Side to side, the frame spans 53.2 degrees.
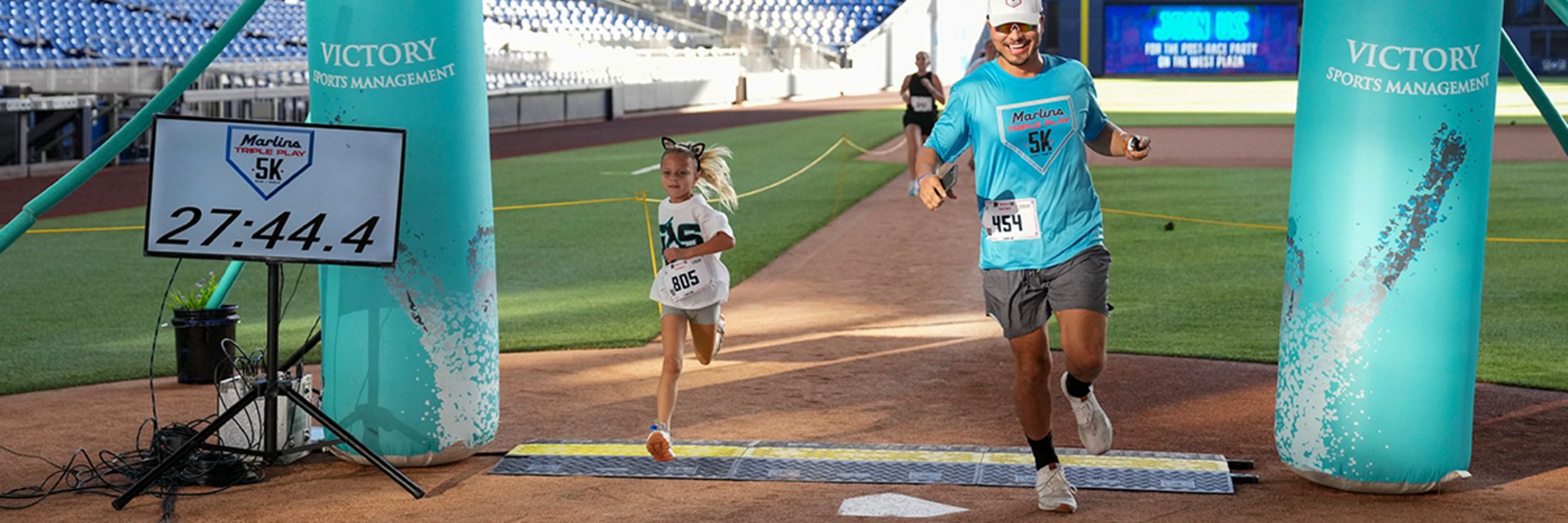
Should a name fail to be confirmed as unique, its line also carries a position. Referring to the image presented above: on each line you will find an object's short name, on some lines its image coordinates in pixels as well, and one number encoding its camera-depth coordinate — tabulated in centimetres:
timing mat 668
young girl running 705
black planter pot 892
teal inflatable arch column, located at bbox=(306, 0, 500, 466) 679
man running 602
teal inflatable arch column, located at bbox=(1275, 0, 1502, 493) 616
